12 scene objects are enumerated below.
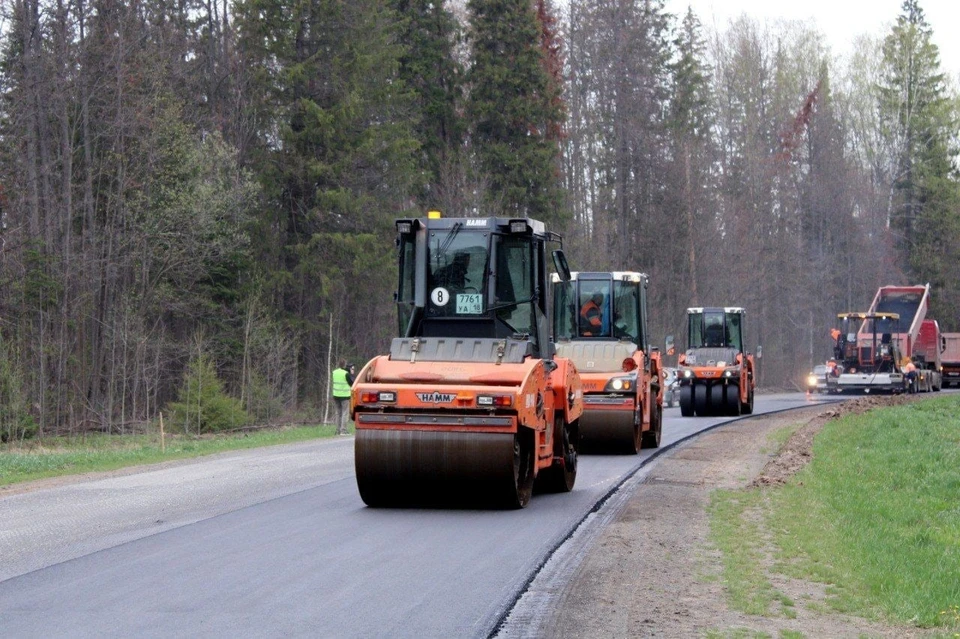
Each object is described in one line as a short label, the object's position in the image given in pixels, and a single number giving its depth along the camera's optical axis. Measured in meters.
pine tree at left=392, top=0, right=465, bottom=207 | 51.56
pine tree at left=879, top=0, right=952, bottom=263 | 77.94
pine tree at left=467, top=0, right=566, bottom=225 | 50.97
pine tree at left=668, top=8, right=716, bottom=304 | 62.19
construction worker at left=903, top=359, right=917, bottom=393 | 51.94
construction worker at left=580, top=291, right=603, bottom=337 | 23.25
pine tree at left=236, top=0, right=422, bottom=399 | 45.19
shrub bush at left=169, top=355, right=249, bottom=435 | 33.56
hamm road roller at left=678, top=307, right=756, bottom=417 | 35.50
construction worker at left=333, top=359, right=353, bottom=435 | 29.70
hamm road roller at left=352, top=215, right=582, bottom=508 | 12.73
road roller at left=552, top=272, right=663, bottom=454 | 21.22
